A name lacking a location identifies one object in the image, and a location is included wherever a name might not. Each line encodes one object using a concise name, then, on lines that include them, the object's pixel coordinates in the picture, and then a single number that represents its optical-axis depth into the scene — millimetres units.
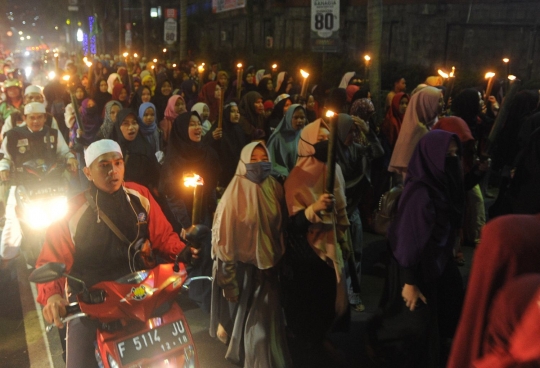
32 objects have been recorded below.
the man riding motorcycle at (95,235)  3467
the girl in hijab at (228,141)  7157
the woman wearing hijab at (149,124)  7832
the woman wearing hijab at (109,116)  8092
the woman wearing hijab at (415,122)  6734
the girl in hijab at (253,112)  8656
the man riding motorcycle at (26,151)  6590
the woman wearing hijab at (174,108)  8867
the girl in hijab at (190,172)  5715
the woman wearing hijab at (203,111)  8797
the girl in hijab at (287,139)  6641
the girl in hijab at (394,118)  8383
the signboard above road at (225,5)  29623
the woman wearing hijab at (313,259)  4477
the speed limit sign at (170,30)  23156
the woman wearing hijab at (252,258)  4172
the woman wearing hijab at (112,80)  14891
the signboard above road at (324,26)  10984
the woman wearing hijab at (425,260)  3916
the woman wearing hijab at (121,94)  12039
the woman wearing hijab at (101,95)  12382
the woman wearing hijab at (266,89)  13016
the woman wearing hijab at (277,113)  8656
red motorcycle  3232
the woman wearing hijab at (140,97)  11515
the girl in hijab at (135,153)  6516
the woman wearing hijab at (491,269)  1879
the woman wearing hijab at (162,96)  12094
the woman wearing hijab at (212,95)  11314
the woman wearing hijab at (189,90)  13469
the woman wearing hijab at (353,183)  5711
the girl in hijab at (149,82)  14478
